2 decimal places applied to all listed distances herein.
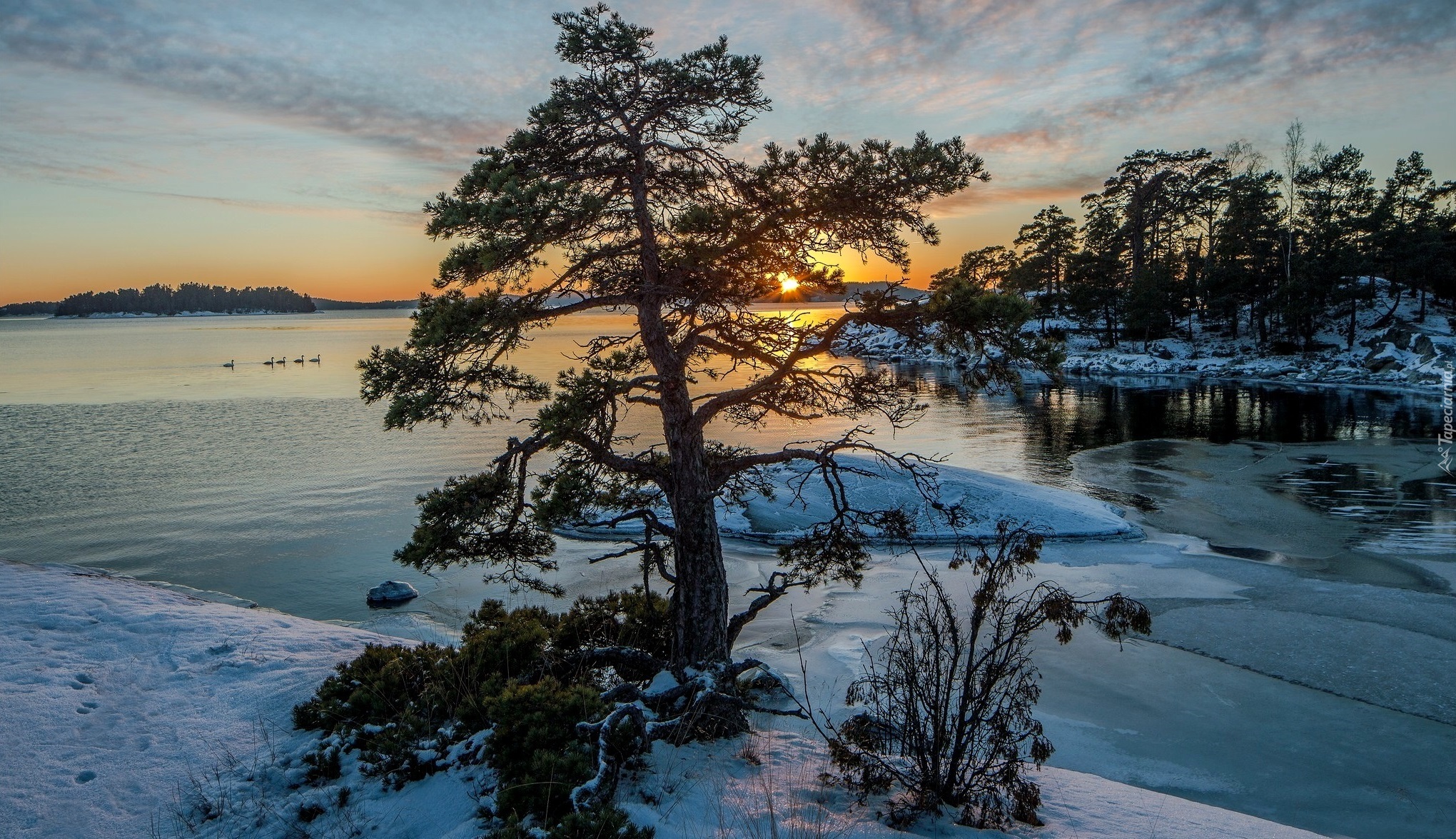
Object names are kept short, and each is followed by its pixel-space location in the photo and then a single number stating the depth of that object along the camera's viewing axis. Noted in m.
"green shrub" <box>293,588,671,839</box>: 5.98
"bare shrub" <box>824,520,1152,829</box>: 6.17
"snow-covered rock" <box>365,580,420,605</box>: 15.35
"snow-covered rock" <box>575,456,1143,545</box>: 19.02
